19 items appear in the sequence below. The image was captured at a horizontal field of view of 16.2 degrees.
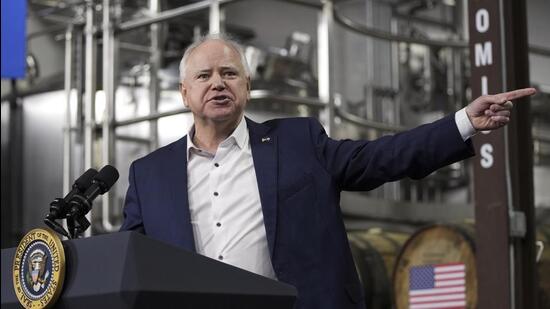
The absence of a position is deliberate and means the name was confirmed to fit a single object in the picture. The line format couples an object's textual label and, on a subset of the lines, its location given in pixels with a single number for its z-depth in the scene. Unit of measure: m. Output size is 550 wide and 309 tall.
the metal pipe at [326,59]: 11.80
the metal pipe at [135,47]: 15.88
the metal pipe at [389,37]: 12.18
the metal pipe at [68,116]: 13.78
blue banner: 11.60
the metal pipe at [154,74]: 14.31
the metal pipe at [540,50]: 9.06
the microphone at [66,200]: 4.71
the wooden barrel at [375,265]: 11.88
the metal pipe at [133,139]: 14.97
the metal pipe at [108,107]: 13.13
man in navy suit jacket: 5.14
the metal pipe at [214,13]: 12.18
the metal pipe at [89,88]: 13.30
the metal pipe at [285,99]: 11.46
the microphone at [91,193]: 4.70
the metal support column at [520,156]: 7.85
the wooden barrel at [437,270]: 10.15
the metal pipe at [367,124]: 12.35
